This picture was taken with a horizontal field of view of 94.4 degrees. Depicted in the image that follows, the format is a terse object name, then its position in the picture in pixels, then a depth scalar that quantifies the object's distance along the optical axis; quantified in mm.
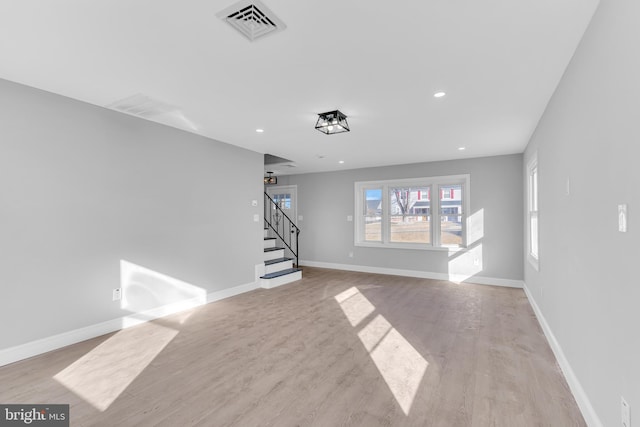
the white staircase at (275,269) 5633
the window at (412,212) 6262
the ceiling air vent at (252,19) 1761
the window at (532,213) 4312
